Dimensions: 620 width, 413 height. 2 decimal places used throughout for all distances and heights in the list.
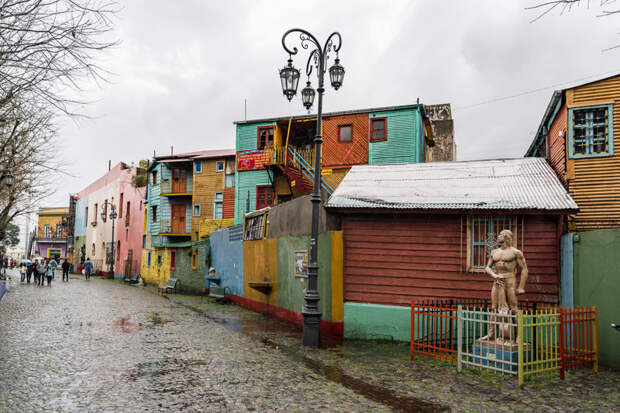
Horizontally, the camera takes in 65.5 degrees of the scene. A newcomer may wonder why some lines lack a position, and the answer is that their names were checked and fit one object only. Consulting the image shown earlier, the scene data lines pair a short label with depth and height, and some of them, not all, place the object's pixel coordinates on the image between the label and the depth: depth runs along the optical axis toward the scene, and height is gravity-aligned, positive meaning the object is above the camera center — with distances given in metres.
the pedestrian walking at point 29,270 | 34.34 -2.55
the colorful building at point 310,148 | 24.16 +4.96
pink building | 42.41 +1.34
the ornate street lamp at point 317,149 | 11.15 +2.21
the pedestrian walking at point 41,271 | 32.31 -2.45
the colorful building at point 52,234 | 71.81 +0.13
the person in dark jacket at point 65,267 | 36.62 -2.44
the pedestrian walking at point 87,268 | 40.41 -2.78
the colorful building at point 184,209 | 29.77 +2.08
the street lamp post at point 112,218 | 44.50 +1.68
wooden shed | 11.29 +0.25
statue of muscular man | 8.95 -0.55
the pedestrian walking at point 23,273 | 34.59 -2.84
